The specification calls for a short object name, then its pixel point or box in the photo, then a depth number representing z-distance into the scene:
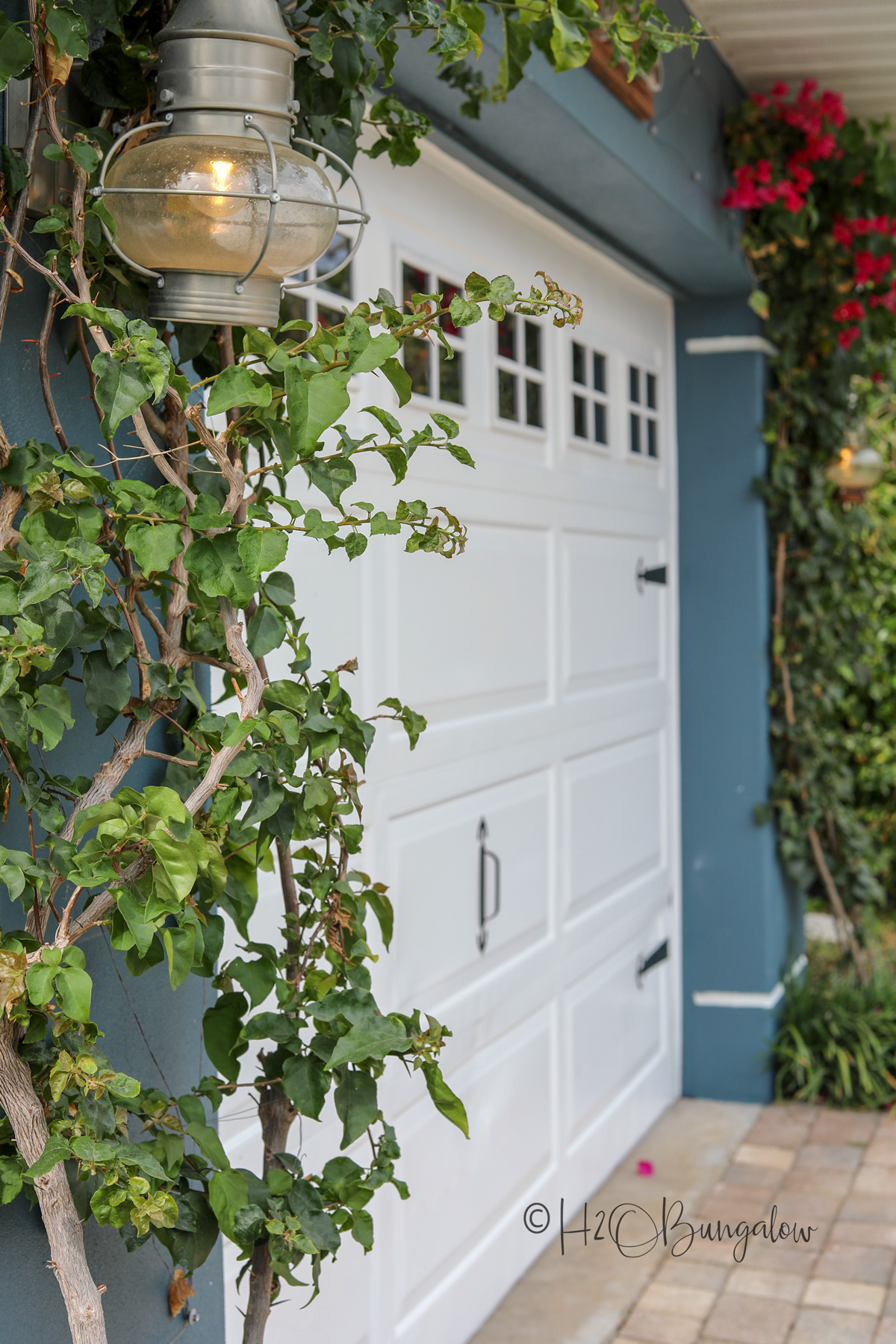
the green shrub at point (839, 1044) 3.82
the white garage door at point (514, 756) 2.37
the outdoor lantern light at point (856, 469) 4.11
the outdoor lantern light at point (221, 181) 1.14
